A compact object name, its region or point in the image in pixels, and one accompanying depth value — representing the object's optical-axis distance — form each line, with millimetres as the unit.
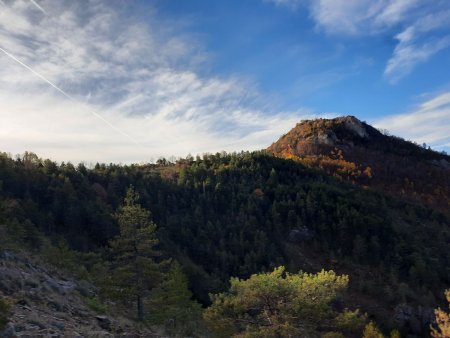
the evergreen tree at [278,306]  17703
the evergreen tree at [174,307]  26391
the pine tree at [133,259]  25141
